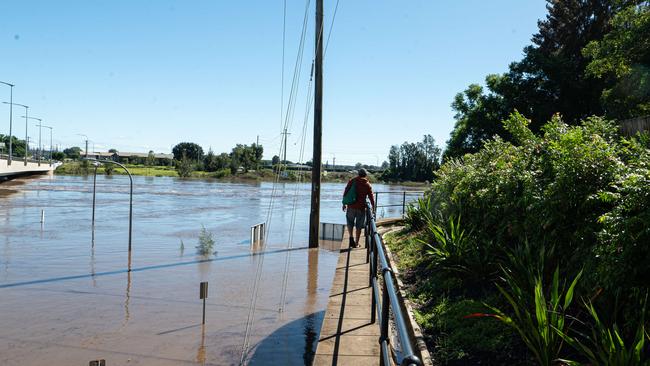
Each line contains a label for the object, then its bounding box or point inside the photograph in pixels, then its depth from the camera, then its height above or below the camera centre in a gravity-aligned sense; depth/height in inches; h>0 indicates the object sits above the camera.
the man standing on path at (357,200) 380.2 -21.0
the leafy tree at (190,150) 6328.7 +204.7
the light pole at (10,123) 1983.6 +152.4
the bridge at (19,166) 1941.4 -39.9
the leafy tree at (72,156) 7105.3 +64.7
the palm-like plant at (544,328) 131.0 -40.6
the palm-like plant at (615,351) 108.6 -38.4
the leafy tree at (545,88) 1123.3 +219.3
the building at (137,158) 6284.5 +76.6
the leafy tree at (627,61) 625.9 +172.2
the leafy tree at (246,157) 5032.0 +120.2
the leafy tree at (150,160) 6274.6 +47.5
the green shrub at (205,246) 637.3 -106.6
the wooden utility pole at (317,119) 542.0 +58.4
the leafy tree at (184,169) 4524.6 -33.0
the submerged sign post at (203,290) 299.9 -75.1
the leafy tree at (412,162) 4869.6 +137.5
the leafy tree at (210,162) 5226.4 +47.6
